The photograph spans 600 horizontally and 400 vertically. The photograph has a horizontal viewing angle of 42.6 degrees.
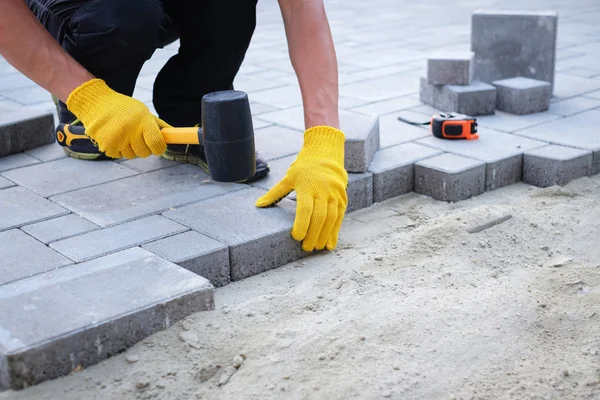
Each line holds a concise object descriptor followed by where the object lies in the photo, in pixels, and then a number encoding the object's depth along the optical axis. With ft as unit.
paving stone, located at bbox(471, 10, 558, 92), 16.24
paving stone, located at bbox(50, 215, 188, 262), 9.13
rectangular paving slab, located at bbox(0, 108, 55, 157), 12.92
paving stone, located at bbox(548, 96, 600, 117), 15.01
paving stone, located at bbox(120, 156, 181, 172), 12.26
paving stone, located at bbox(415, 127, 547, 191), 12.21
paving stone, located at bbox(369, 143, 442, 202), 11.76
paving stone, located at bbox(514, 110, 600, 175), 12.75
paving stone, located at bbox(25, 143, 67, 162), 12.89
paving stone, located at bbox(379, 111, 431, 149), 13.46
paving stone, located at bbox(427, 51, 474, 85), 15.34
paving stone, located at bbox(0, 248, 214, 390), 6.87
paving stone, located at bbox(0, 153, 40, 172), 12.48
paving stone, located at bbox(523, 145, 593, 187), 12.09
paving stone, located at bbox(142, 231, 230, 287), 8.92
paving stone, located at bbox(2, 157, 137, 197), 11.52
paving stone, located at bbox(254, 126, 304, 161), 12.74
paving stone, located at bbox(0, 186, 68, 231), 10.21
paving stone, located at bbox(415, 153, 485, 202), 11.70
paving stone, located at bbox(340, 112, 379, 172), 11.41
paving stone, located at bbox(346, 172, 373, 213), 11.29
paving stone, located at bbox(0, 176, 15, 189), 11.56
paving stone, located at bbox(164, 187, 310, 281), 9.40
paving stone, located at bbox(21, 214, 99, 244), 9.66
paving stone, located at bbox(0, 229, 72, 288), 8.60
